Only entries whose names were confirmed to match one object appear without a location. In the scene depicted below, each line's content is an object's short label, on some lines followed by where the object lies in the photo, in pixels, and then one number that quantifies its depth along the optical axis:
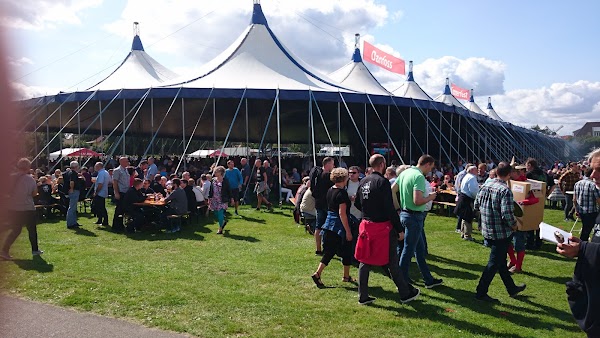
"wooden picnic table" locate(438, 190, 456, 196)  11.98
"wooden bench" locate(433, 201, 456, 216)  12.01
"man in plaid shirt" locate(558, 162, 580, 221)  11.59
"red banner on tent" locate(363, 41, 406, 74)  26.49
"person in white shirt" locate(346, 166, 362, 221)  6.93
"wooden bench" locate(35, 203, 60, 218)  10.61
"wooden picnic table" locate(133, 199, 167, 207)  9.42
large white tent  15.88
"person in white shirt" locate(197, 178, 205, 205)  10.95
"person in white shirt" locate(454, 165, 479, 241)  8.38
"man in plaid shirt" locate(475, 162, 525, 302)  5.16
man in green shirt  5.33
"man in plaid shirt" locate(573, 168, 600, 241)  6.78
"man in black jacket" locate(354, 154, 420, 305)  4.91
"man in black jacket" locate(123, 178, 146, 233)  9.33
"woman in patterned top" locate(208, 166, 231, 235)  9.17
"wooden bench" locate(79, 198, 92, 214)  11.96
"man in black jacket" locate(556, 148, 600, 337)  2.56
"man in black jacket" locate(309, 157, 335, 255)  6.84
